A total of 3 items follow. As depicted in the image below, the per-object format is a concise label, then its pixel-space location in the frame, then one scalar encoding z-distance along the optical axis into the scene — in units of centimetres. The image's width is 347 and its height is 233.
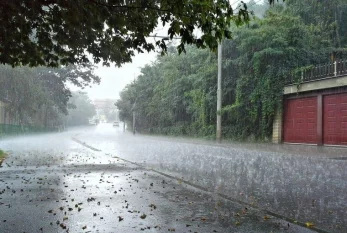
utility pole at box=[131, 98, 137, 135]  5769
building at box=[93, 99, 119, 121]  18995
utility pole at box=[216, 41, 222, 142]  2466
